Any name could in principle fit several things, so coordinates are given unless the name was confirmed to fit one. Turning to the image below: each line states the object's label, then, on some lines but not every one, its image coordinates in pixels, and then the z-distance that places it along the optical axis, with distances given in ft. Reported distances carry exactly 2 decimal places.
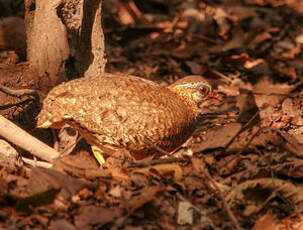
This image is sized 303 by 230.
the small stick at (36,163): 34.47
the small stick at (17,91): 36.65
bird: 33.24
